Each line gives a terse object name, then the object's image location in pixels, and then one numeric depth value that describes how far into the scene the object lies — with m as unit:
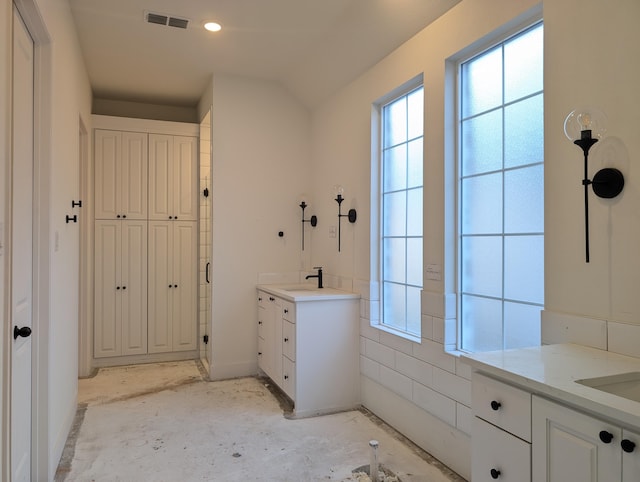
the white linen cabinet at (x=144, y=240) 4.62
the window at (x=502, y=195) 2.13
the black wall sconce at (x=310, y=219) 4.36
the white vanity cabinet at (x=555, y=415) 1.12
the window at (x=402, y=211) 2.99
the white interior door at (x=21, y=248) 1.87
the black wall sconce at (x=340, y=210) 3.61
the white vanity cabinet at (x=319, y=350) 3.33
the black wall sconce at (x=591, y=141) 1.67
